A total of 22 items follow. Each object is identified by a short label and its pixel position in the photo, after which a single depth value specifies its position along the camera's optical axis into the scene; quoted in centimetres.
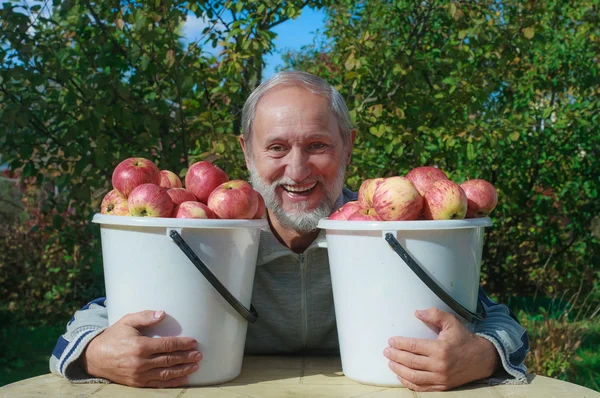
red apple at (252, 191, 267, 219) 179
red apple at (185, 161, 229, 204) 184
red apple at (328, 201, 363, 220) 175
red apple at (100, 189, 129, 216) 180
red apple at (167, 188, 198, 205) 174
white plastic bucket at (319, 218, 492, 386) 160
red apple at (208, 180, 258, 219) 169
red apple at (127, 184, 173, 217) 164
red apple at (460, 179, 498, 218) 176
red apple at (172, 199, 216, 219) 165
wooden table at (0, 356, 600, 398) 164
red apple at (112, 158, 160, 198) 183
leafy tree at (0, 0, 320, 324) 323
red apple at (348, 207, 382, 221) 166
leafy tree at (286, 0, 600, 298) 375
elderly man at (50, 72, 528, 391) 164
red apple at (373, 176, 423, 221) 160
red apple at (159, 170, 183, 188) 195
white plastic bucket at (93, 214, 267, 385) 161
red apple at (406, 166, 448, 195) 181
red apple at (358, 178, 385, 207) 178
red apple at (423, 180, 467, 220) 163
